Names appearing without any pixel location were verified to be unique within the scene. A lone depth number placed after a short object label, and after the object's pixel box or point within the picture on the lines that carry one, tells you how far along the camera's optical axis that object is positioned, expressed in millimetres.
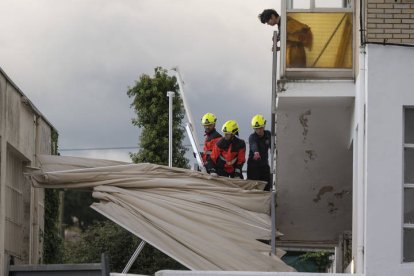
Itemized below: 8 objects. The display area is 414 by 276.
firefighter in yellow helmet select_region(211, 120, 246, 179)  24734
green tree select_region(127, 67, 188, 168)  36125
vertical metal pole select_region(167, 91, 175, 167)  24594
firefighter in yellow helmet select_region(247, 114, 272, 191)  24820
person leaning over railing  23438
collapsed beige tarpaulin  23219
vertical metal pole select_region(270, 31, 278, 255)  23781
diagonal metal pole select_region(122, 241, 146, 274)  23358
